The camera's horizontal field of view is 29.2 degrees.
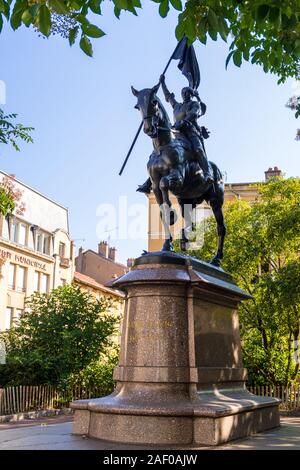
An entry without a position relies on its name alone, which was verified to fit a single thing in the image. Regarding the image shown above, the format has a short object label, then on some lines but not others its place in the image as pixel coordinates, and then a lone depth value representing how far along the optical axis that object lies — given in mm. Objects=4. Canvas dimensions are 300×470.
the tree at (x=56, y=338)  25781
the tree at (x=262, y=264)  23875
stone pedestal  7410
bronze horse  9516
